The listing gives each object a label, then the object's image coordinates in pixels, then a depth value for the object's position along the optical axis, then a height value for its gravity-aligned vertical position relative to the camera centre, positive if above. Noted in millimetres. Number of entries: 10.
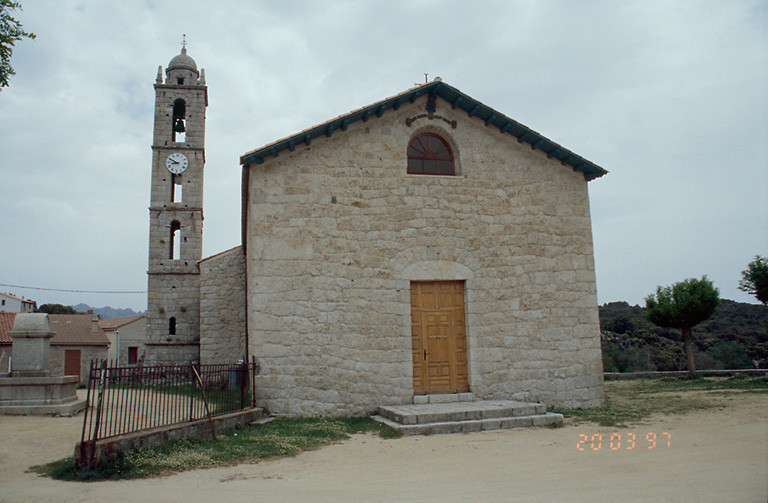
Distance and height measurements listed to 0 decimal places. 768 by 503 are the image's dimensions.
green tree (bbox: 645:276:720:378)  17250 +718
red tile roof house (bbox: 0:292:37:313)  49000 +3689
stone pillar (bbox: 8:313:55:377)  10547 -174
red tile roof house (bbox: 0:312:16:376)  26708 -320
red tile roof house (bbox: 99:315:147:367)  39938 -42
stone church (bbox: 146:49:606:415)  9695 +1433
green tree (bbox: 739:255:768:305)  15555 +1430
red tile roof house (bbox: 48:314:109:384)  31234 -597
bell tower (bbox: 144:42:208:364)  22859 +5480
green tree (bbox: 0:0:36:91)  6734 +4050
